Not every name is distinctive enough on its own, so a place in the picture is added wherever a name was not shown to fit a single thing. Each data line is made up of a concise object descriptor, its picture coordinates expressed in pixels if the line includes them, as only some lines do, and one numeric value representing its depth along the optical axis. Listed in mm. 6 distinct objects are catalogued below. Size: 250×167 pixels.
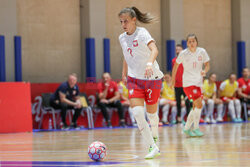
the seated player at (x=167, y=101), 29750
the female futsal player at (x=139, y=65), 11266
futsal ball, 10383
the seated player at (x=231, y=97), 32344
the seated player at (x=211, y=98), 31500
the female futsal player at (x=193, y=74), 18094
